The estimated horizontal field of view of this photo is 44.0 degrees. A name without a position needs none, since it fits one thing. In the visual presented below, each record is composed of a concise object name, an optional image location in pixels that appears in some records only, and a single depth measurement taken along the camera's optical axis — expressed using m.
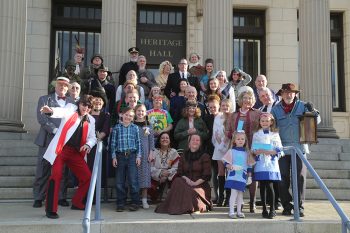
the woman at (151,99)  8.88
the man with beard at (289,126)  7.33
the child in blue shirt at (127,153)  7.50
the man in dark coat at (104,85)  9.39
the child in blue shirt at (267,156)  6.89
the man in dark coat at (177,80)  9.83
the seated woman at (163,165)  8.11
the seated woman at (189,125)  8.33
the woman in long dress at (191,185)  7.13
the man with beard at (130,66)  10.62
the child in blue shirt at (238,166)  6.95
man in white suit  6.55
